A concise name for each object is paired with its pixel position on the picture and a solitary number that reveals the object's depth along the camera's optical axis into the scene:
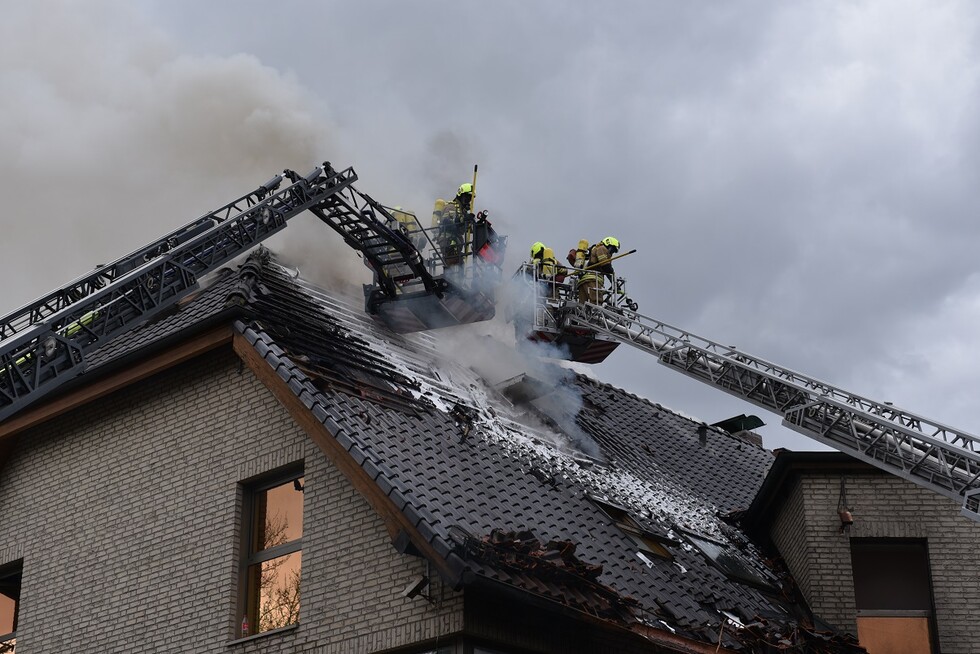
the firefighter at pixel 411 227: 17.02
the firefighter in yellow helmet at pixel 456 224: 17.33
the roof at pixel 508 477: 10.64
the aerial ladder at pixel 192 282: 11.93
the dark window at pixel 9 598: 13.84
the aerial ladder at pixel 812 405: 12.99
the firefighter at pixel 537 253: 18.83
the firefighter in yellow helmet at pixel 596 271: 18.72
